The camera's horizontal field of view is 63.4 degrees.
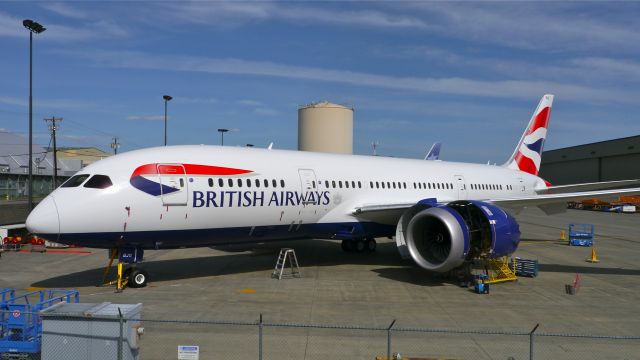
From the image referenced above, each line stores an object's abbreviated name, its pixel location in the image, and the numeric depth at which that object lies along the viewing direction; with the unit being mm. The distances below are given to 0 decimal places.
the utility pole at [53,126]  68081
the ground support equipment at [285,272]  16906
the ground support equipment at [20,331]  8484
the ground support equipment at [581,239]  27094
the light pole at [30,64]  27503
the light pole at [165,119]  46031
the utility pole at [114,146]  102388
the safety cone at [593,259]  21312
